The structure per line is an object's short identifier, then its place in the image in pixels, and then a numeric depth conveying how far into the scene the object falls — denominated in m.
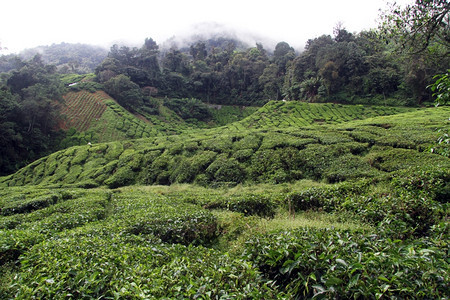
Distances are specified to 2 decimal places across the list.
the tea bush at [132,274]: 3.08
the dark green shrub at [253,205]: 8.50
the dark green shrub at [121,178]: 16.86
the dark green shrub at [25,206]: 10.92
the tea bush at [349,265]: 2.50
